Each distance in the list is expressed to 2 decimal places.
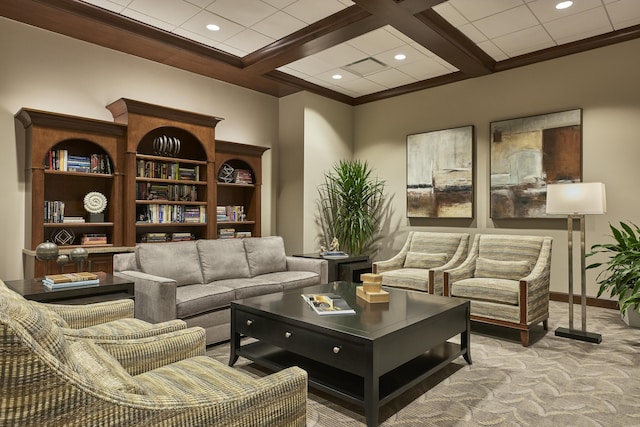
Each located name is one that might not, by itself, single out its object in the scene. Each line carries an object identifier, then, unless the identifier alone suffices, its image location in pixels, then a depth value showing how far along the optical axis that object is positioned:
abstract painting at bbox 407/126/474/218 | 5.49
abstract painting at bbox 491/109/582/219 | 4.70
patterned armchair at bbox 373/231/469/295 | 4.15
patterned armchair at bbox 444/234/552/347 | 3.32
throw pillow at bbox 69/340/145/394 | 1.04
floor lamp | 3.29
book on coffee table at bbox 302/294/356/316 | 2.54
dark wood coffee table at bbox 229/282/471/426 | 2.09
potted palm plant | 5.99
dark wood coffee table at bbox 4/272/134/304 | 2.63
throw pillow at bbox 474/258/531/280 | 3.80
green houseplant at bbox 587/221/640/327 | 3.40
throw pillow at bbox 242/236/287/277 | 4.25
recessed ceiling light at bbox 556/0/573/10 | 3.73
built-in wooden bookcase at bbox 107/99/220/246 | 4.31
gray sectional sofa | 3.07
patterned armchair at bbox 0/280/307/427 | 0.85
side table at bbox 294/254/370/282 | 4.84
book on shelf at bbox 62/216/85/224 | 4.05
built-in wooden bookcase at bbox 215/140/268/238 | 5.39
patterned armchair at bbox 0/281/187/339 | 1.86
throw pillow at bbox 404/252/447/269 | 4.55
